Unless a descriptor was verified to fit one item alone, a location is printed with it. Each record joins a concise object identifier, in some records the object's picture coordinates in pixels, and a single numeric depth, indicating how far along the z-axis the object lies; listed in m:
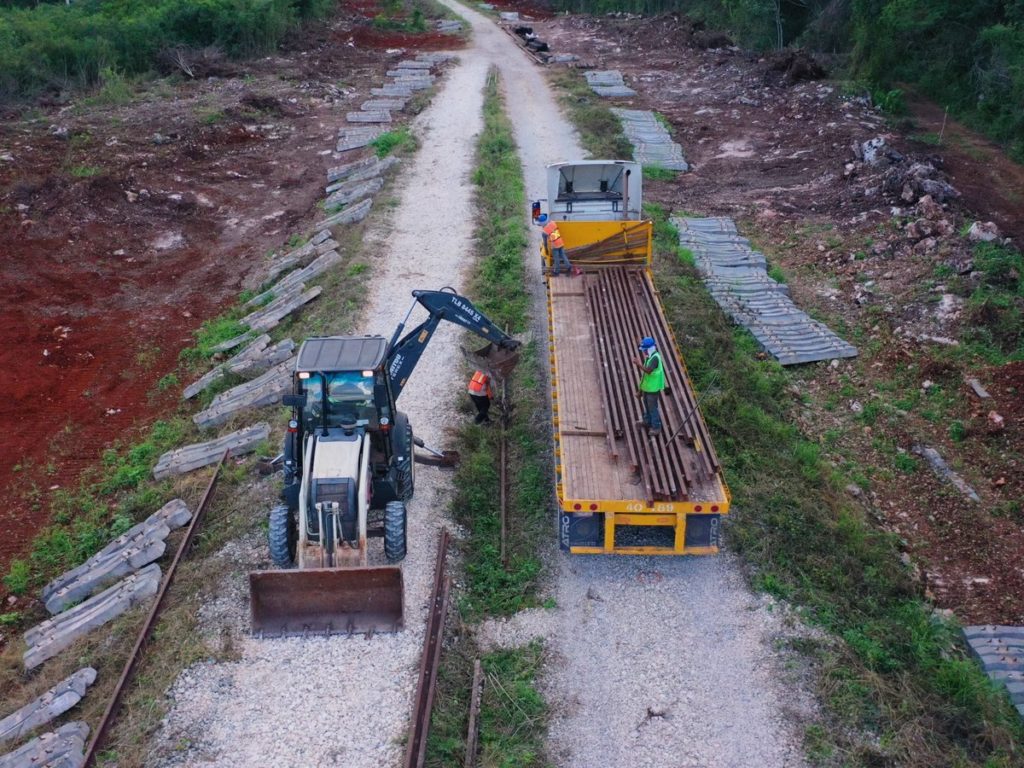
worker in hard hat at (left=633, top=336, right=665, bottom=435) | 11.01
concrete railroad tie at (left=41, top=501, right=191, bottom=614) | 11.38
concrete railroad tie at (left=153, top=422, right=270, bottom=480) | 13.68
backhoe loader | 9.66
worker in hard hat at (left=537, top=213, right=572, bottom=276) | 15.56
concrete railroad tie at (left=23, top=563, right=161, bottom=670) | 10.34
